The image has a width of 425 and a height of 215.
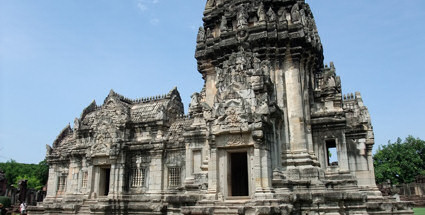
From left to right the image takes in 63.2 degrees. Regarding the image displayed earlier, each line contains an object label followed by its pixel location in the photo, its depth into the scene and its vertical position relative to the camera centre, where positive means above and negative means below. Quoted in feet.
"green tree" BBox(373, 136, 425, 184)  162.40 +8.30
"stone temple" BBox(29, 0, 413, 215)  43.93 +6.34
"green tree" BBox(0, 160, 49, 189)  191.65 +6.05
